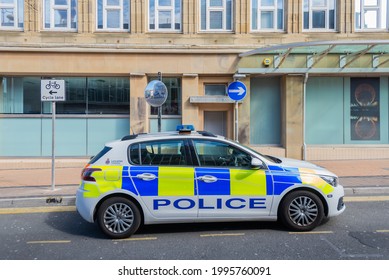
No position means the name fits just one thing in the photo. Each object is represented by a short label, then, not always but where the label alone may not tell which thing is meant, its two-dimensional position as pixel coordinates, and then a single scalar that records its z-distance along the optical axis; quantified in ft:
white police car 15.33
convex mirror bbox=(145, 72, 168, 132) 26.76
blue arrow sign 29.53
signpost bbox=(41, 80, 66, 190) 25.18
